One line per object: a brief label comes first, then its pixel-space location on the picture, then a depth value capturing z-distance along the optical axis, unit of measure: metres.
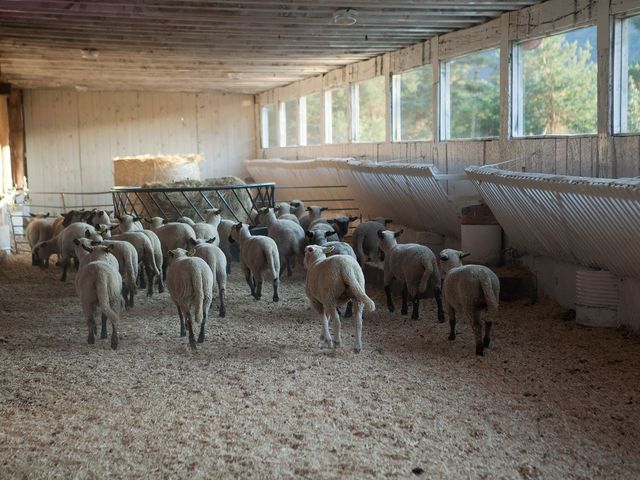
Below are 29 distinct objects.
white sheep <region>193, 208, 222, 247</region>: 9.55
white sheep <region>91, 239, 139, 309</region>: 7.95
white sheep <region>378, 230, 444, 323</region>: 7.16
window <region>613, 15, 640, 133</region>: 6.75
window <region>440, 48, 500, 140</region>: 9.30
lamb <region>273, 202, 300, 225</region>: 11.60
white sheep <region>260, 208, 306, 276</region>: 9.48
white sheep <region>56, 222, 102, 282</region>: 9.63
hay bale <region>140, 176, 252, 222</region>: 11.95
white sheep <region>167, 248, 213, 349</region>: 6.47
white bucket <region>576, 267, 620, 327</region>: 6.72
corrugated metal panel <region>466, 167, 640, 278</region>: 5.70
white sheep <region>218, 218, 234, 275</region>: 10.55
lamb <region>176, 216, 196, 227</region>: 9.84
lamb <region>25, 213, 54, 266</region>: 11.73
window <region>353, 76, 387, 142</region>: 13.28
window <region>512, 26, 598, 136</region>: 7.36
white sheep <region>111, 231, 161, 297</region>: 8.65
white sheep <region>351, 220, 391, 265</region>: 9.87
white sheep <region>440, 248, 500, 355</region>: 6.01
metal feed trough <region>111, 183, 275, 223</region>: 11.61
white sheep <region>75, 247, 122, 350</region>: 6.44
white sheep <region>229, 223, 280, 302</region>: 8.32
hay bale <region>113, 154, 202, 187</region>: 15.63
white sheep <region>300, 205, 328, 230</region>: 10.96
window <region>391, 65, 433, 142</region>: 11.32
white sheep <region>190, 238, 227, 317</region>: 7.61
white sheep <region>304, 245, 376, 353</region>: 6.15
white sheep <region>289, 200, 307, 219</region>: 12.11
